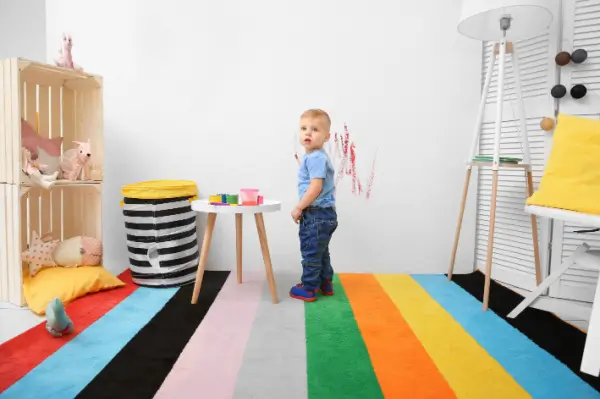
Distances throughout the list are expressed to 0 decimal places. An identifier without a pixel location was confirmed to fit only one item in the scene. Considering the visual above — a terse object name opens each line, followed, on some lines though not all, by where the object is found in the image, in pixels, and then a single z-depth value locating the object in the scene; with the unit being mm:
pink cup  1927
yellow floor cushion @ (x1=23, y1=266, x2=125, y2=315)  1871
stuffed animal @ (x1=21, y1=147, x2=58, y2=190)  1977
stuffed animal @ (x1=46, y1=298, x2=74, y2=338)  1522
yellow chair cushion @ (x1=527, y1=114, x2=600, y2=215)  1505
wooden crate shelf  1912
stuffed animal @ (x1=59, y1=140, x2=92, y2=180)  2180
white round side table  1850
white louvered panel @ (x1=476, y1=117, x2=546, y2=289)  2215
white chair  1315
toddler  1996
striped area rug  1220
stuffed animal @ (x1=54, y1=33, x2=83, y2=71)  2146
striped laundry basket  2197
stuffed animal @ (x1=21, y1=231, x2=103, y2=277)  2066
